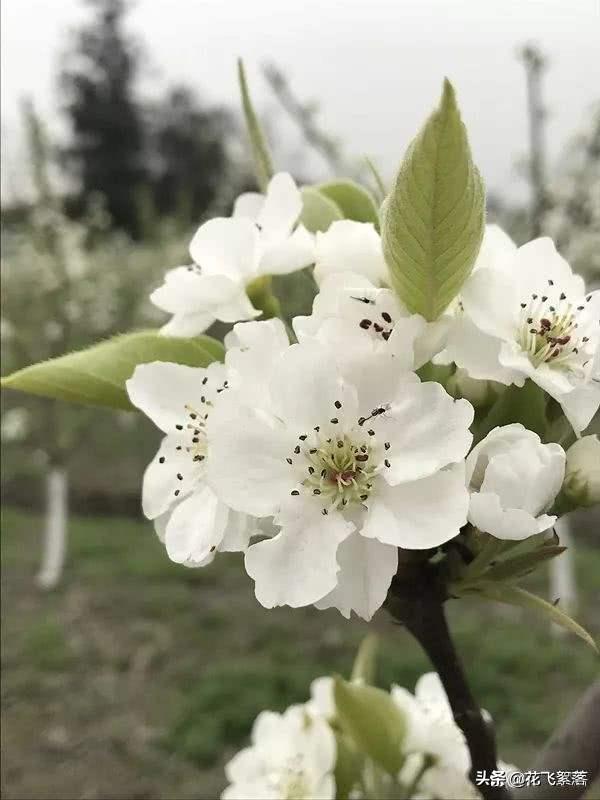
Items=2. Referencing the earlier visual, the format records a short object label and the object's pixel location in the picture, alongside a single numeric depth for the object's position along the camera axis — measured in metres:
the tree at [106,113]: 7.86
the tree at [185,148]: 6.25
